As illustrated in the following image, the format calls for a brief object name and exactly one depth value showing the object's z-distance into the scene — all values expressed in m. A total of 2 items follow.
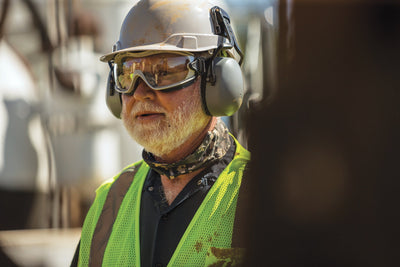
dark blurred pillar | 0.97
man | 2.52
